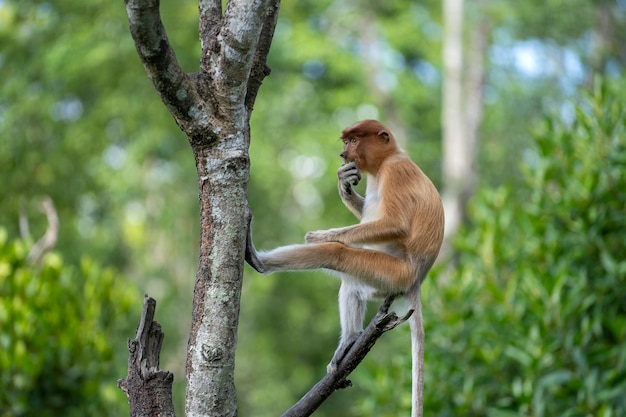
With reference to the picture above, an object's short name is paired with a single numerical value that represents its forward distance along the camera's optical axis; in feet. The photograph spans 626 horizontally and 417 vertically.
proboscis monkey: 20.70
